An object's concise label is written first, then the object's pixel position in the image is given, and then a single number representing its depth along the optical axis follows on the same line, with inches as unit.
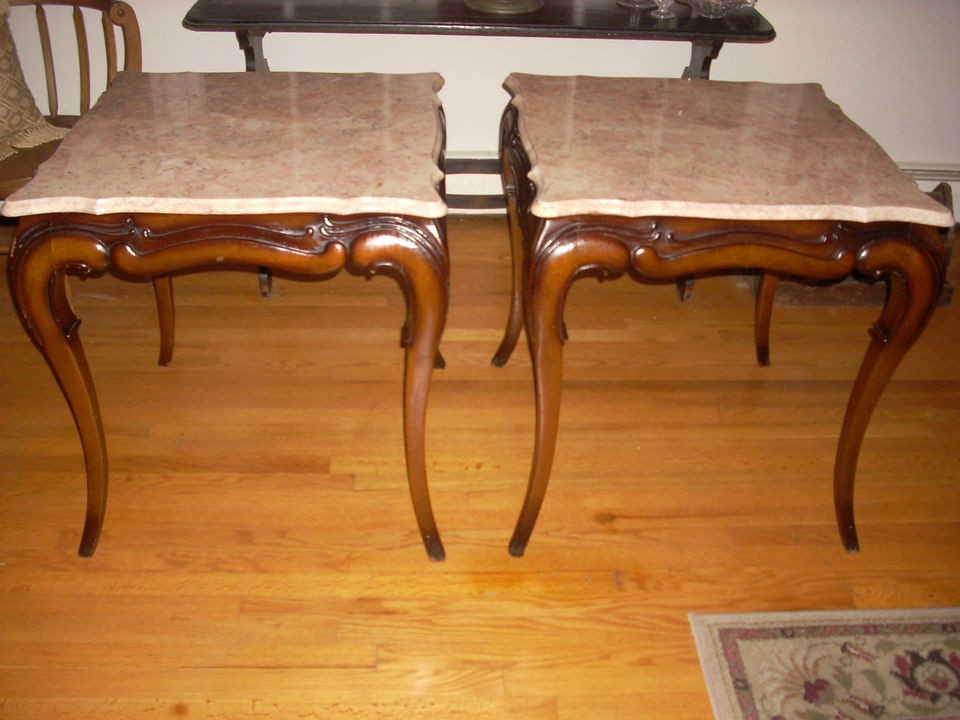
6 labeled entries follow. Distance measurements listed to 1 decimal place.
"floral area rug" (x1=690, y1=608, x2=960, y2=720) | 51.8
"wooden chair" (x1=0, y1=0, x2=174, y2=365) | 73.2
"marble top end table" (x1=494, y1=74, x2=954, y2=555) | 46.4
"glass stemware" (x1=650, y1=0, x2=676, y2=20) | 77.5
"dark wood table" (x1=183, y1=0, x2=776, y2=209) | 73.1
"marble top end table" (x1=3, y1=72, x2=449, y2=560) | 45.0
